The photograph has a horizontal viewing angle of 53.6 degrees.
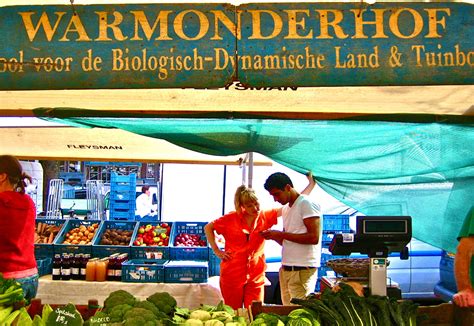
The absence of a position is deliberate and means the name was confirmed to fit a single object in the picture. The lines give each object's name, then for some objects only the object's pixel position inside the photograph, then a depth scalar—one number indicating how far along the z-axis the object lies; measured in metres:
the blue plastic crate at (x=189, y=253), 6.09
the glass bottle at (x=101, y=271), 5.66
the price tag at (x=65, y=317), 2.26
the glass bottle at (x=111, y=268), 5.74
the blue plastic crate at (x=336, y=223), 7.18
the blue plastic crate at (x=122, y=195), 10.81
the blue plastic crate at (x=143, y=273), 5.64
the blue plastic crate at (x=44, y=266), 5.94
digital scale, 2.76
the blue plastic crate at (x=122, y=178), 10.88
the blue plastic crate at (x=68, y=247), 6.11
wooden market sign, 2.27
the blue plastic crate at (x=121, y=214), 10.76
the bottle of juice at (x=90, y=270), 5.70
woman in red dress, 4.90
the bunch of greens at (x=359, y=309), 2.44
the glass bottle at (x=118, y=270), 5.73
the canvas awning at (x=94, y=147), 6.38
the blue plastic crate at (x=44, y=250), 6.18
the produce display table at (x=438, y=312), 2.60
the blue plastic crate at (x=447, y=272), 6.93
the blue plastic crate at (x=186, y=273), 5.61
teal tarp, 3.17
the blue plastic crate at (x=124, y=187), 10.79
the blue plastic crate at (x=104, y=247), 6.15
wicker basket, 2.89
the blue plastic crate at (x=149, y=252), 6.09
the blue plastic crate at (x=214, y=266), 6.01
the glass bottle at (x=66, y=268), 5.79
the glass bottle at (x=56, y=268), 5.78
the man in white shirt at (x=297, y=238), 4.44
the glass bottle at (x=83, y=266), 5.80
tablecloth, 5.57
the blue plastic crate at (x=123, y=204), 10.87
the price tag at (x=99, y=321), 2.24
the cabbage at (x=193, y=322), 2.39
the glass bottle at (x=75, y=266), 5.80
